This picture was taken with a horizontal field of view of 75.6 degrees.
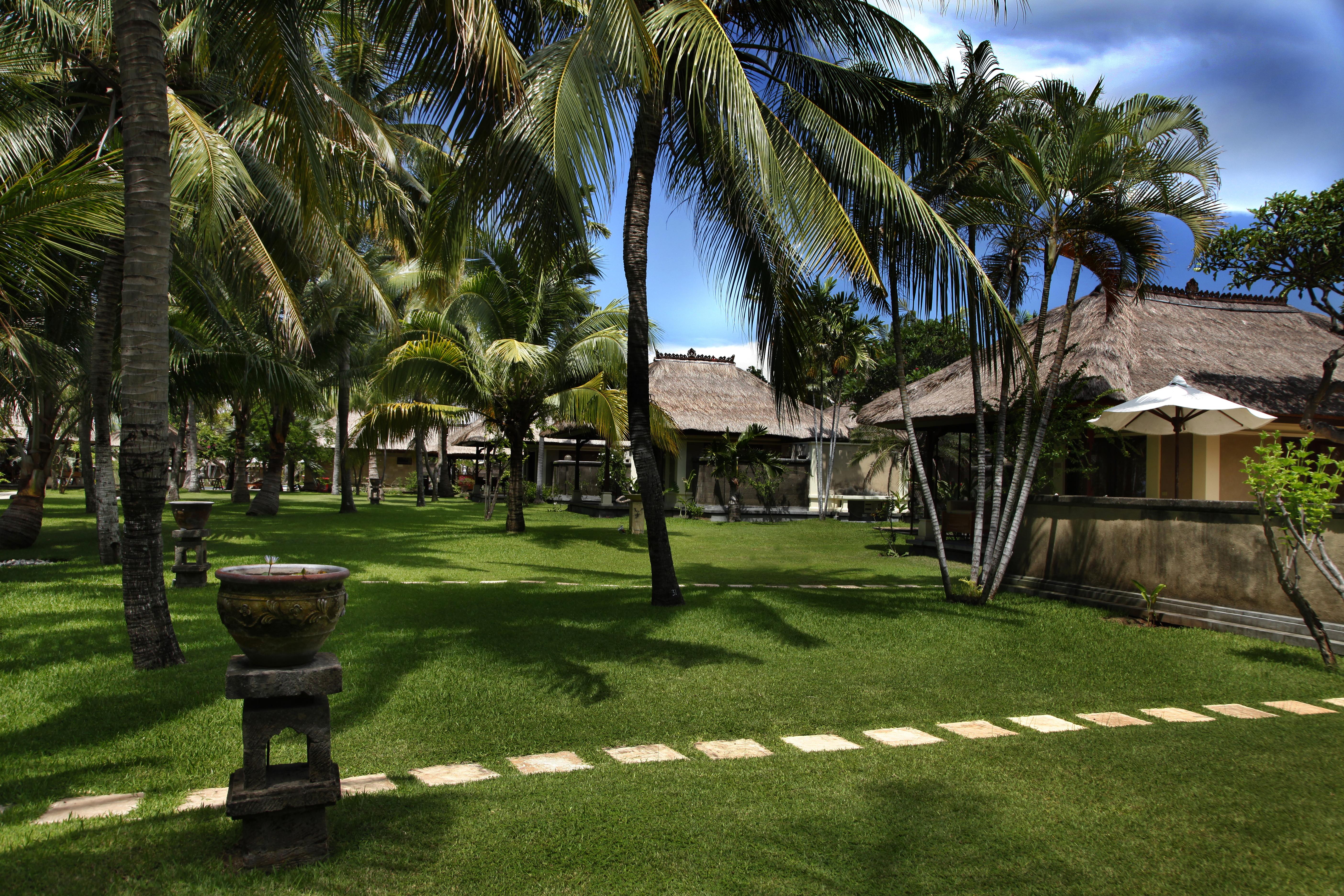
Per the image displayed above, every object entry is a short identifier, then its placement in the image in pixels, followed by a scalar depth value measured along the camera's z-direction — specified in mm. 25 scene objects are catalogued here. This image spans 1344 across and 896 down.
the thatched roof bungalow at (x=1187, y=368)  12164
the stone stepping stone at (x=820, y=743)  4508
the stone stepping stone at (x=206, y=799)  3459
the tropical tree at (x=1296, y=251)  10617
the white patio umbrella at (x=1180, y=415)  9703
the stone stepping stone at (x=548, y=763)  4086
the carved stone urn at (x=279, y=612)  2883
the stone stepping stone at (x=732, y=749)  4359
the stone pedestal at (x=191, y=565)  8781
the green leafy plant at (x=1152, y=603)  8234
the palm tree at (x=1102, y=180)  7867
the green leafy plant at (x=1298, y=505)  6375
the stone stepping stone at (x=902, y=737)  4629
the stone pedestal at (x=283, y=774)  2875
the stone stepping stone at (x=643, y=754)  4270
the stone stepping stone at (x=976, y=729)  4816
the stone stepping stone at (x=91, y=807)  3320
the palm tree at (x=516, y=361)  15555
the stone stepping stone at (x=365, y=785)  3656
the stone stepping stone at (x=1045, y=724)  4945
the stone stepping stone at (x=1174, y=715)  5219
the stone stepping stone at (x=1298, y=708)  5422
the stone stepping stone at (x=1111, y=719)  5062
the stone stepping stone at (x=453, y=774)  3855
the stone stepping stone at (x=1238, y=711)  5324
